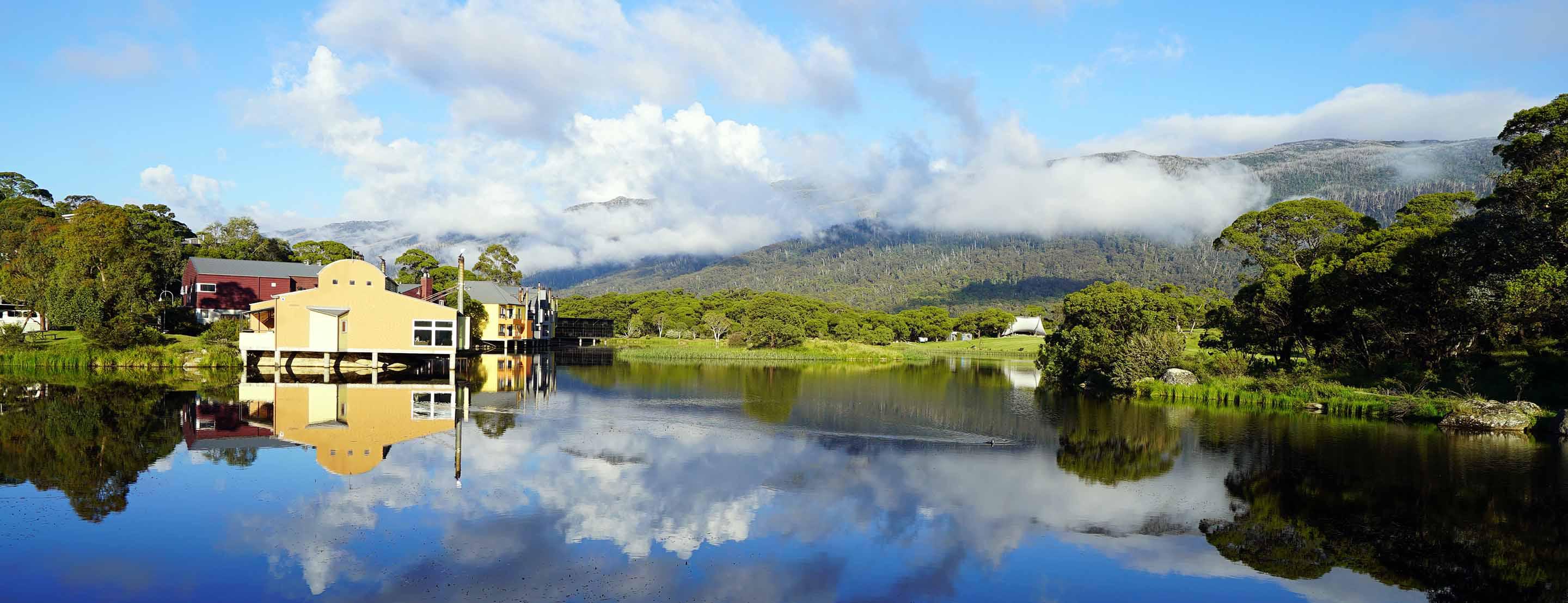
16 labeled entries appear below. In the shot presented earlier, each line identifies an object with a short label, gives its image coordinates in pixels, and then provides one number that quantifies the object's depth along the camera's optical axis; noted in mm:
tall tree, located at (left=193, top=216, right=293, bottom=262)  71250
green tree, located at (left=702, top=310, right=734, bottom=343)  83812
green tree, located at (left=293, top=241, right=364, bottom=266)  76812
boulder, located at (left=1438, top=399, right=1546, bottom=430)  26734
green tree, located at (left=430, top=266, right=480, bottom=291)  76812
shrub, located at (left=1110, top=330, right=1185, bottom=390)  38875
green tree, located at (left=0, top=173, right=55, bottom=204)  71000
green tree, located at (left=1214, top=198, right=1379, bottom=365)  38281
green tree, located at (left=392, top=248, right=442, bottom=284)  81688
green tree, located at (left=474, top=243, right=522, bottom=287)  90375
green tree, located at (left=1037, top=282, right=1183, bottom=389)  39281
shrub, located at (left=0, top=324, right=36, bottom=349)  42625
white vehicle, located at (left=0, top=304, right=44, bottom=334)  50219
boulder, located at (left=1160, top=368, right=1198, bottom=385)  37438
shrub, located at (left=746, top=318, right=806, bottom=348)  75125
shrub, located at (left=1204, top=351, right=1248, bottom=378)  38469
